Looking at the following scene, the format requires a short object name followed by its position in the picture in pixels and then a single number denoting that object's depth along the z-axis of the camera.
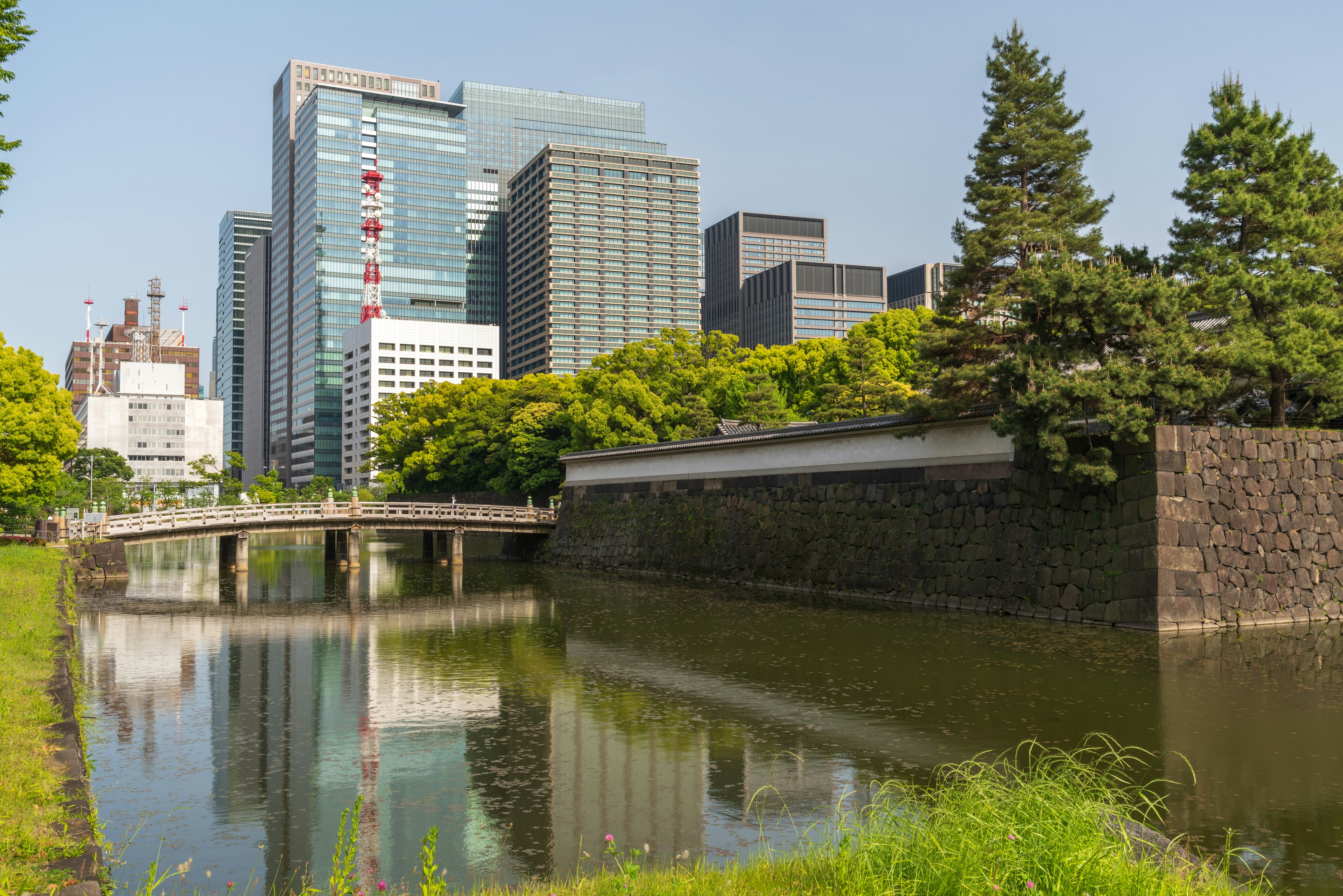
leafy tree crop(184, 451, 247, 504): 98.19
